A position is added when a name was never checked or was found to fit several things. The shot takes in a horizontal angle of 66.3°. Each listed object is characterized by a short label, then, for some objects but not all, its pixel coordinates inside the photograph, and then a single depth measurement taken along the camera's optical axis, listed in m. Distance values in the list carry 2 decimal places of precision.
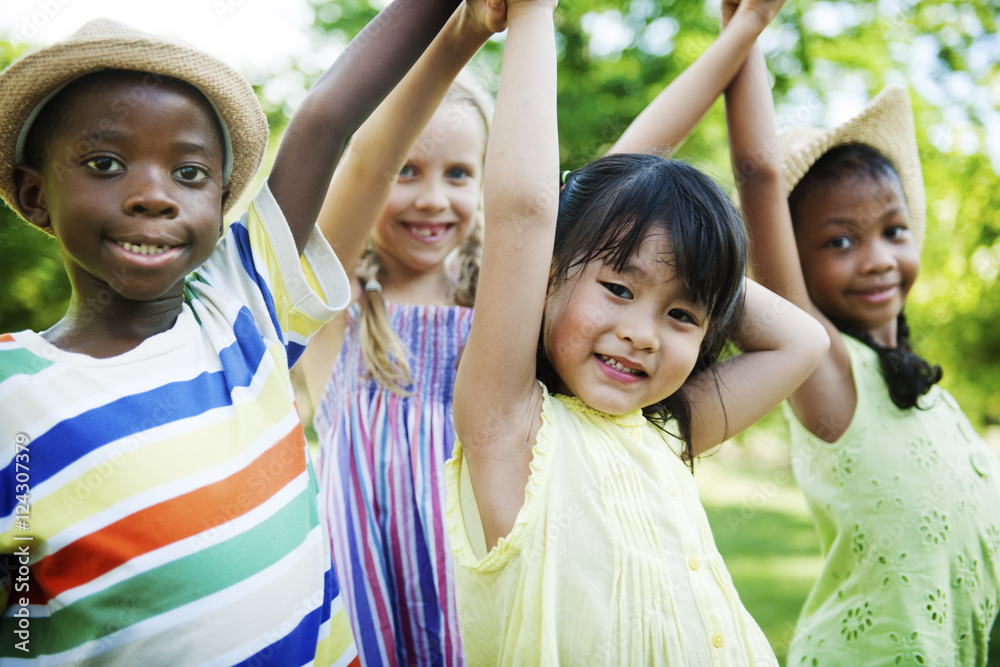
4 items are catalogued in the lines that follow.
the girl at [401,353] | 2.00
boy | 1.23
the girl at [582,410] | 1.42
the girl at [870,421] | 2.19
